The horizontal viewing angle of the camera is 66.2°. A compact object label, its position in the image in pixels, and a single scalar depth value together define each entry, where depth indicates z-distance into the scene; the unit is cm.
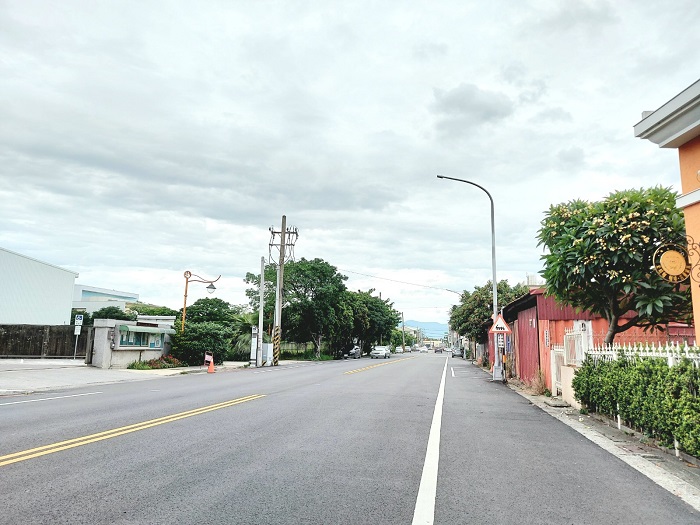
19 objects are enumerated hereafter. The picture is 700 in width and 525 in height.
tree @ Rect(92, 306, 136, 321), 7619
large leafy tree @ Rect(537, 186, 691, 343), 1112
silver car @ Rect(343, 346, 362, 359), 6558
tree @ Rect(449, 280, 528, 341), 3878
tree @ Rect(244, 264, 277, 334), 4909
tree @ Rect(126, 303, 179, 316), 9362
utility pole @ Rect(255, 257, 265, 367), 3644
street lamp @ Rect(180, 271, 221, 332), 3369
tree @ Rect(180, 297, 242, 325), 5140
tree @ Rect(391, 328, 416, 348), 12735
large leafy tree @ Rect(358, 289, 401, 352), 7462
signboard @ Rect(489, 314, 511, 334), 2205
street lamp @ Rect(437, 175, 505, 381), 2468
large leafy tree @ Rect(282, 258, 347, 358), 5084
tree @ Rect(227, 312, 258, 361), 4381
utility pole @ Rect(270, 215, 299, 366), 3950
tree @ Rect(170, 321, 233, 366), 3309
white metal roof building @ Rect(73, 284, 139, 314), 9716
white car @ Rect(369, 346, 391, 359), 6319
